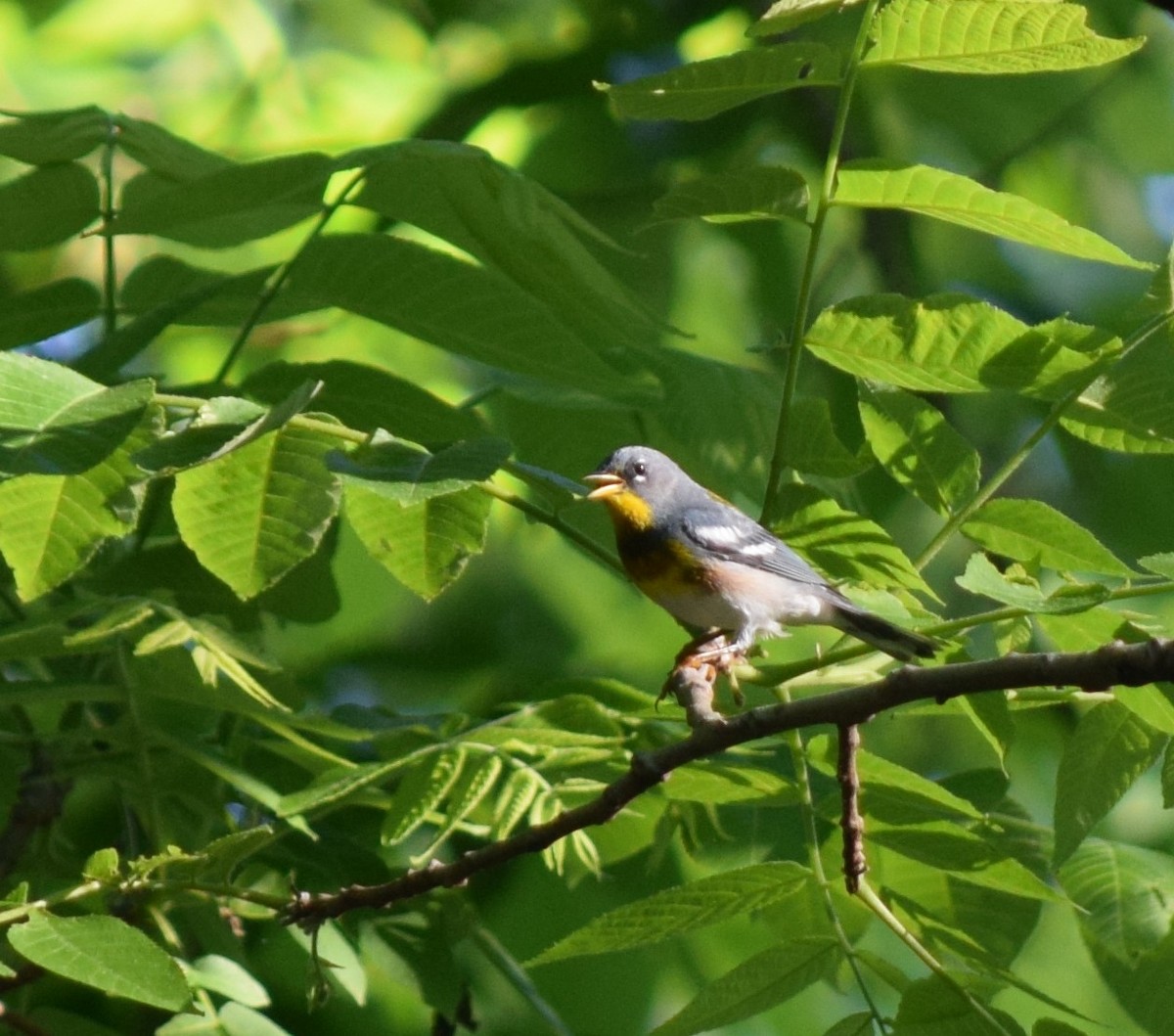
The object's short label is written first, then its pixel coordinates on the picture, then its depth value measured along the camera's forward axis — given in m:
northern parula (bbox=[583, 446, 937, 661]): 5.75
